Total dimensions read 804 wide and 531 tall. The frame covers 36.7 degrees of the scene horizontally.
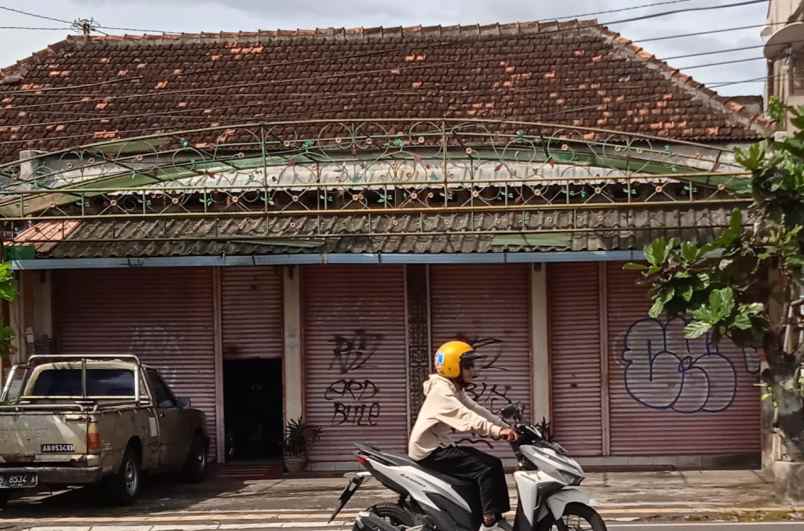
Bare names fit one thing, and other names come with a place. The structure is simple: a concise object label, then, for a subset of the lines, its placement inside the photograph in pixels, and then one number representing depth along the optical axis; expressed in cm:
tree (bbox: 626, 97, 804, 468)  1236
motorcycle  892
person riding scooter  904
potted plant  1739
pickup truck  1305
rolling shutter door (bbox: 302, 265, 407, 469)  1783
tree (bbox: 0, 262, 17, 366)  1374
